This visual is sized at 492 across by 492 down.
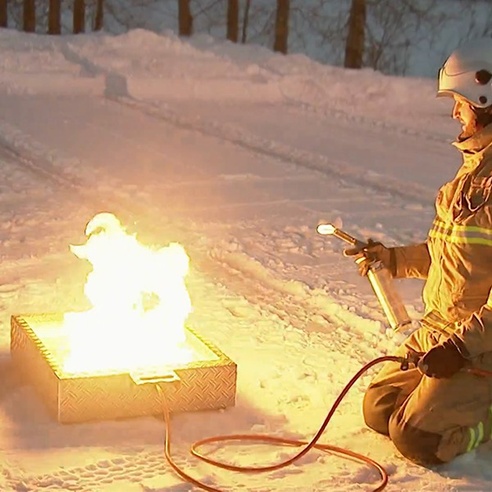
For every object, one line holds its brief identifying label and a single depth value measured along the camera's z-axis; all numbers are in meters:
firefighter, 3.84
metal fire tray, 4.22
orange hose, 3.88
